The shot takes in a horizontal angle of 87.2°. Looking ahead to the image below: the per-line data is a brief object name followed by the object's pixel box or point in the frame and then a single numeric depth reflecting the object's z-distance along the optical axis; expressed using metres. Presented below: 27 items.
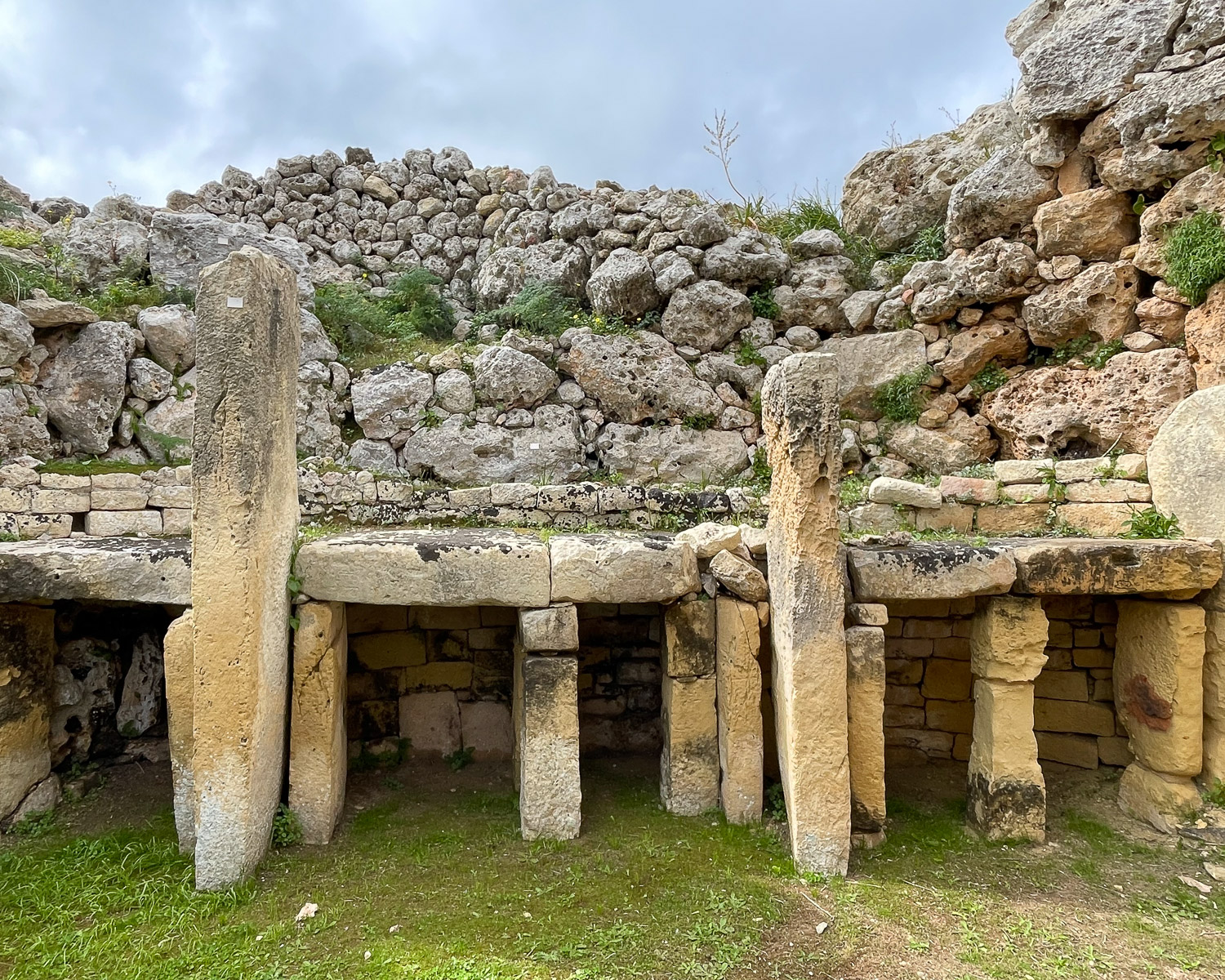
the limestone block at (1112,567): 4.34
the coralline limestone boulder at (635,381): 8.59
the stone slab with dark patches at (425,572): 4.07
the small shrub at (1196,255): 6.21
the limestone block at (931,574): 4.26
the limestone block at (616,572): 4.17
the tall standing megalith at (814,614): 3.75
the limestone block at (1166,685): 4.55
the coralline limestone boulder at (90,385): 7.31
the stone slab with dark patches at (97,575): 3.98
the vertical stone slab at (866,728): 4.13
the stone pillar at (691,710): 4.51
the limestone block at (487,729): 5.78
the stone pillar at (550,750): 4.21
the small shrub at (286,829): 4.09
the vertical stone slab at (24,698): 4.45
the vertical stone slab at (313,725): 4.16
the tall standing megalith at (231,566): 3.65
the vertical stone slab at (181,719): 3.98
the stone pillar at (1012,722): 4.42
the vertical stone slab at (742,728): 4.40
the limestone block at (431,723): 5.72
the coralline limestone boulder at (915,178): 9.09
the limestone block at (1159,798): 4.55
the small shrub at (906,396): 8.28
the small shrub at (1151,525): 5.02
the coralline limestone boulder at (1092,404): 6.61
